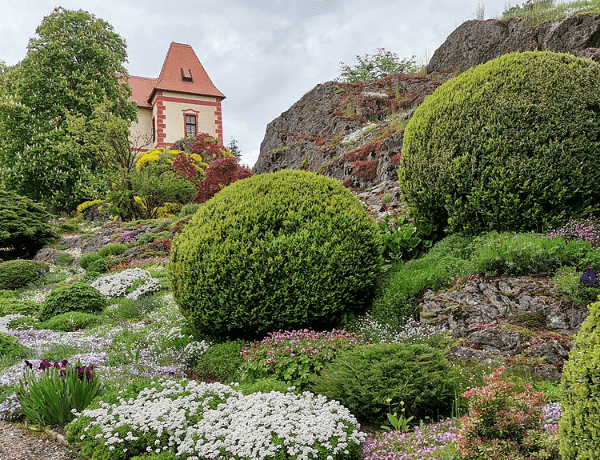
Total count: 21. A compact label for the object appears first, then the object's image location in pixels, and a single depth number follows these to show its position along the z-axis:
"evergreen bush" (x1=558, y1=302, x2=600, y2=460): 1.97
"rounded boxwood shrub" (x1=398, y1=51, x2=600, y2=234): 5.73
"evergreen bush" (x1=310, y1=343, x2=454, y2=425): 3.62
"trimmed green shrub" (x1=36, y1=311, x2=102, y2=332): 7.35
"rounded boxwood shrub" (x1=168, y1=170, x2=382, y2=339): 5.22
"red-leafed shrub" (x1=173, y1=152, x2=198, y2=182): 19.51
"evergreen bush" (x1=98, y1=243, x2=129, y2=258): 13.71
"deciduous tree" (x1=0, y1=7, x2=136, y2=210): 21.80
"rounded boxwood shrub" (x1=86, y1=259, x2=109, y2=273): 12.62
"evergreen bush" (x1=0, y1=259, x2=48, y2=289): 11.84
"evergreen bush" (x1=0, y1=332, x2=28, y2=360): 5.43
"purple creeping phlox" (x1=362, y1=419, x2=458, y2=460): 2.98
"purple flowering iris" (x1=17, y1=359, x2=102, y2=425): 3.79
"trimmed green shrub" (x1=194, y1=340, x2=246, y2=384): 4.89
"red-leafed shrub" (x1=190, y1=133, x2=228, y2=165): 24.30
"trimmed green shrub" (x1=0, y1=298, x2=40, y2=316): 8.34
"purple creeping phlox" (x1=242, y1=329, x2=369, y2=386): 4.40
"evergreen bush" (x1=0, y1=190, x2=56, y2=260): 15.67
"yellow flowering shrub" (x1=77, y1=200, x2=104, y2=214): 21.70
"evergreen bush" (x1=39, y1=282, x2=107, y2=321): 8.15
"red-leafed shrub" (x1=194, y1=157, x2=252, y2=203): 17.67
